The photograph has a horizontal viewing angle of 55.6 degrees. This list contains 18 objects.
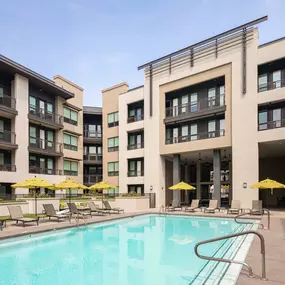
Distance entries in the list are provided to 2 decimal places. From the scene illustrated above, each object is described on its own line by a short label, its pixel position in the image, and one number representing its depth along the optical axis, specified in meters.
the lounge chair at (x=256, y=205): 19.57
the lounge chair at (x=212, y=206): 21.70
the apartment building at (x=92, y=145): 38.25
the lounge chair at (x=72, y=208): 17.23
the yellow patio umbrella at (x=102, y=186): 22.94
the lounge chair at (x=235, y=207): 20.51
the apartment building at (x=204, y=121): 22.28
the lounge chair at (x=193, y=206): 22.27
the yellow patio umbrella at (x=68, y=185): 18.47
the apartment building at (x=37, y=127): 25.06
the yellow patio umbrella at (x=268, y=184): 18.78
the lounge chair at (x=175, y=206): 23.72
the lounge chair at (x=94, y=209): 20.23
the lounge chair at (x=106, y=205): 21.14
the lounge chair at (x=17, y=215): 14.21
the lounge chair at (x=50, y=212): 15.95
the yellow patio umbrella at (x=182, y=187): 22.79
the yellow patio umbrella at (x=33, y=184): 16.47
